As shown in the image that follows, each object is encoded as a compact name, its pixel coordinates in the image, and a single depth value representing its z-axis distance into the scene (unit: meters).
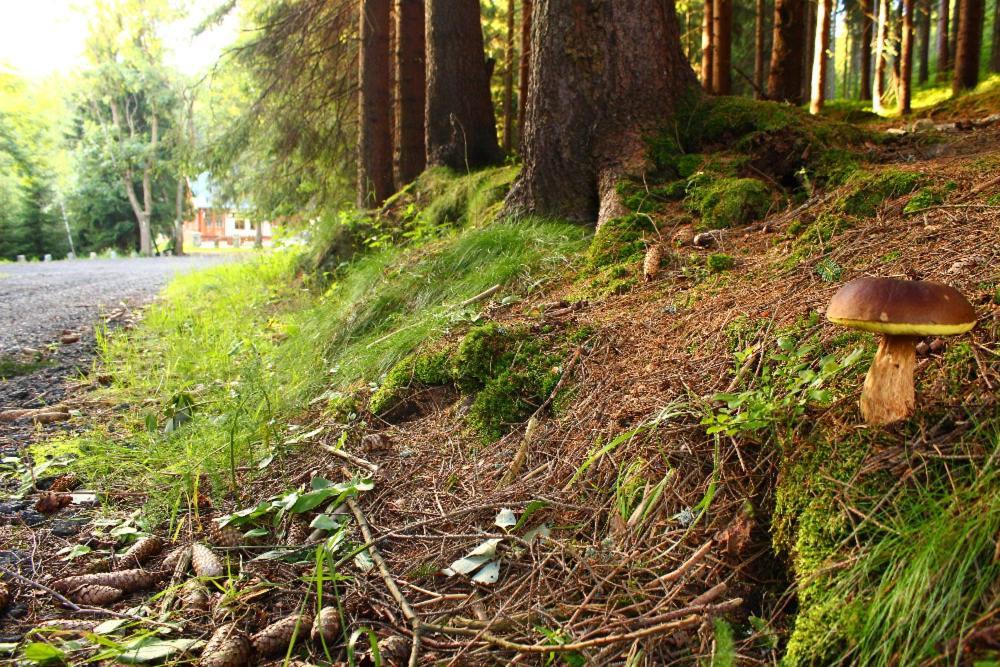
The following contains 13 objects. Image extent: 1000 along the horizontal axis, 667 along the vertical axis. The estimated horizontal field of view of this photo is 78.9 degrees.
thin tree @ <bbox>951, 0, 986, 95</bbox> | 11.36
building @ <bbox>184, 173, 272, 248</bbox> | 57.24
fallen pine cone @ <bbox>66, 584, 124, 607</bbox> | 1.98
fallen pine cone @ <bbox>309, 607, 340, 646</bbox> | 1.73
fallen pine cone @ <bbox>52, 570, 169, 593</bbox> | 2.04
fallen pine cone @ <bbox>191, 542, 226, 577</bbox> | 2.06
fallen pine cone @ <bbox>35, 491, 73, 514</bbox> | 2.64
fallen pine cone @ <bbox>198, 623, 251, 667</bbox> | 1.64
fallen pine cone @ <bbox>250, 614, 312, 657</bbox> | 1.71
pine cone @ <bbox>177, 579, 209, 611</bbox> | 1.91
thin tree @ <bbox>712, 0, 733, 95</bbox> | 10.16
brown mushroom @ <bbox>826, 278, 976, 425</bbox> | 1.38
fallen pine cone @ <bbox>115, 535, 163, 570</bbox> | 2.21
